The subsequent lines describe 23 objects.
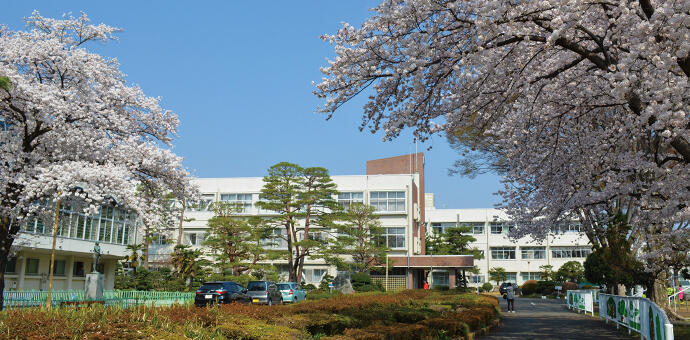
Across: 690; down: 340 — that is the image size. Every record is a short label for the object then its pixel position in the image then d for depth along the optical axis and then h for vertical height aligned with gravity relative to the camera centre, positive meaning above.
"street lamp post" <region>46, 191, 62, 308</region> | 16.39 +1.37
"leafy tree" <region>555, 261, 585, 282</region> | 66.25 -0.72
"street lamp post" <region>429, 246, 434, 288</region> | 53.34 +0.29
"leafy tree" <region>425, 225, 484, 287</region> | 64.44 +2.59
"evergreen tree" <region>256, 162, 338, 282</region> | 45.59 +5.50
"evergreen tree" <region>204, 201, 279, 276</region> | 44.72 +1.65
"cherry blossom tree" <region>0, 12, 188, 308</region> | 15.66 +3.91
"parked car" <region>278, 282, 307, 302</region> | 31.67 -1.84
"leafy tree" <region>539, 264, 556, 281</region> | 70.31 -0.85
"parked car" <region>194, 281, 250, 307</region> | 23.84 -1.51
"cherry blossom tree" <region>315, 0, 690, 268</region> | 8.07 +3.35
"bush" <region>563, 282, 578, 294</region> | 61.66 -2.11
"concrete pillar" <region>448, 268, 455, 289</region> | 54.62 -1.28
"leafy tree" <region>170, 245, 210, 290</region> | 42.81 -0.57
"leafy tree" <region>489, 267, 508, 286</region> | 75.66 -1.22
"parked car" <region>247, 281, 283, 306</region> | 26.67 -1.62
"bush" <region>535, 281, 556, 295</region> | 64.75 -2.49
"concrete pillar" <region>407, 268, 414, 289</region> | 54.22 -1.59
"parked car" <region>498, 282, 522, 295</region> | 68.81 -3.09
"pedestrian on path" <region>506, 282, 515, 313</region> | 27.50 -1.54
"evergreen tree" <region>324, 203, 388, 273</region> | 45.94 +1.92
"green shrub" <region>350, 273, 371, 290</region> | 43.59 -1.42
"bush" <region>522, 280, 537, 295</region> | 66.64 -2.71
